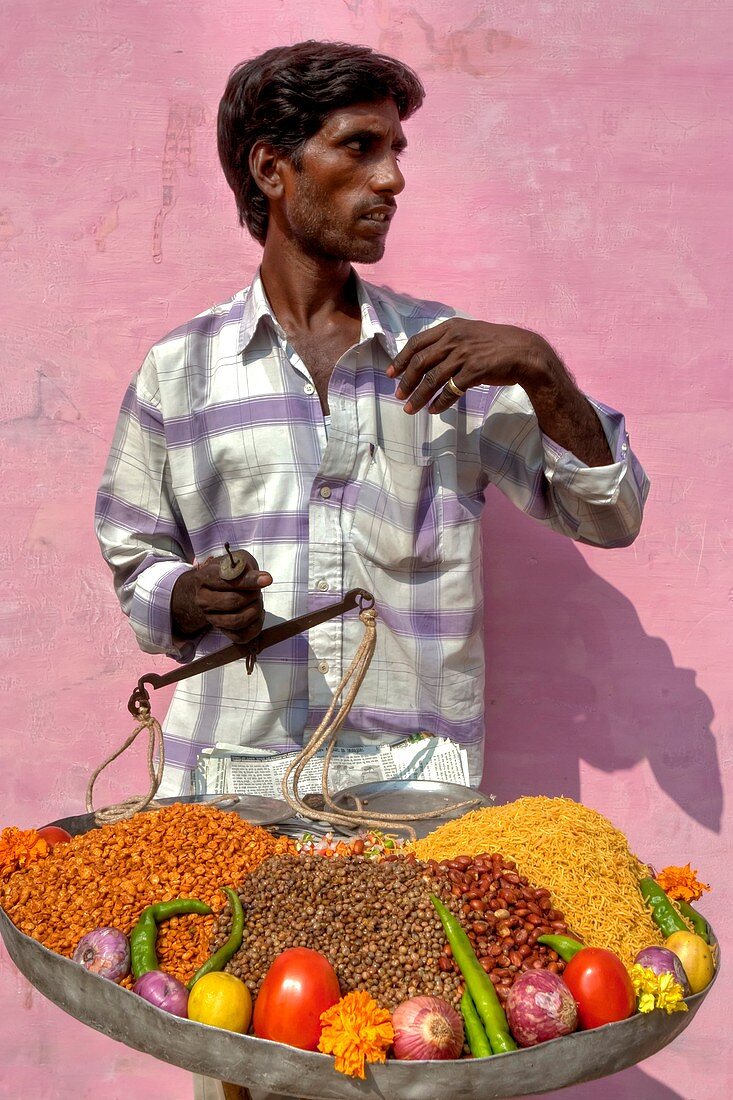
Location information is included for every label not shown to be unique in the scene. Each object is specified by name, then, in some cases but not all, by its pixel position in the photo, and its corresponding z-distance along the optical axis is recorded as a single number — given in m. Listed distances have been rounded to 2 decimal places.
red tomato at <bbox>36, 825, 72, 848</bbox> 1.79
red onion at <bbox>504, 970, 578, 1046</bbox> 1.35
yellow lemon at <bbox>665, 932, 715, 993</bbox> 1.50
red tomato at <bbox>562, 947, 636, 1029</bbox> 1.37
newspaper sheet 2.16
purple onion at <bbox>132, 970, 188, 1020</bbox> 1.39
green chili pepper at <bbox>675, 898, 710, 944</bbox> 1.61
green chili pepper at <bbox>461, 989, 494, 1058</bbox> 1.35
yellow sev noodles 1.56
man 2.16
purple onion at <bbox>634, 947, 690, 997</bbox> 1.45
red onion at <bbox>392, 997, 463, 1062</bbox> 1.31
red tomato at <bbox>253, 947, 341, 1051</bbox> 1.33
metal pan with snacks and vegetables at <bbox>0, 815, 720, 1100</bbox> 1.31
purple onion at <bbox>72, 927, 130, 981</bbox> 1.46
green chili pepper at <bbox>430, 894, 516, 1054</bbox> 1.36
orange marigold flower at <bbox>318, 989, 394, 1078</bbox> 1.29
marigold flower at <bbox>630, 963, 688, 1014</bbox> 1.39
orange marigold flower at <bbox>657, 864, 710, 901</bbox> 1.71
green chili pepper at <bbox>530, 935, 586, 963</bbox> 1.47
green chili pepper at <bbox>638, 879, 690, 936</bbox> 1.59
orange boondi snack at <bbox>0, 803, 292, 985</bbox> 1.54
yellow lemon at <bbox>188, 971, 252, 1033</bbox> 1.36
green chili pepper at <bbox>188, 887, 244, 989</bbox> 1.44
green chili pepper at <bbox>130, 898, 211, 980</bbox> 1.47
